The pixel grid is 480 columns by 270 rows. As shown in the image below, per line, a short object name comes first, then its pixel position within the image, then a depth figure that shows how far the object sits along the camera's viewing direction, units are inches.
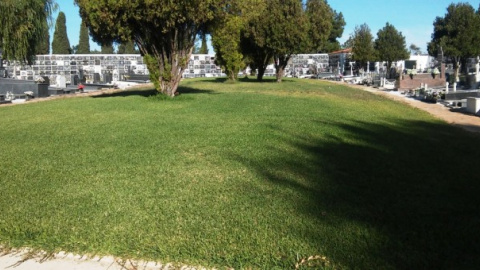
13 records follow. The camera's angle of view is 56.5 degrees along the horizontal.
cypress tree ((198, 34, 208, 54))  2758.6
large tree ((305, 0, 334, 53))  1333.7
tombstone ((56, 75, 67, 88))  1032.8
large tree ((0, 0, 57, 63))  734.5
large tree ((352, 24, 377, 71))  1963.6
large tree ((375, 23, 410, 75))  1937.7
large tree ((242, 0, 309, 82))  1194.6
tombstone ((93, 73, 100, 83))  1304.9
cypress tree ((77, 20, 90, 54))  2839.6
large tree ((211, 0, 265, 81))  1175.6
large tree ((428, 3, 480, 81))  1608.0
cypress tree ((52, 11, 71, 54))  2652.6
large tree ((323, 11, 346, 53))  3388.3
